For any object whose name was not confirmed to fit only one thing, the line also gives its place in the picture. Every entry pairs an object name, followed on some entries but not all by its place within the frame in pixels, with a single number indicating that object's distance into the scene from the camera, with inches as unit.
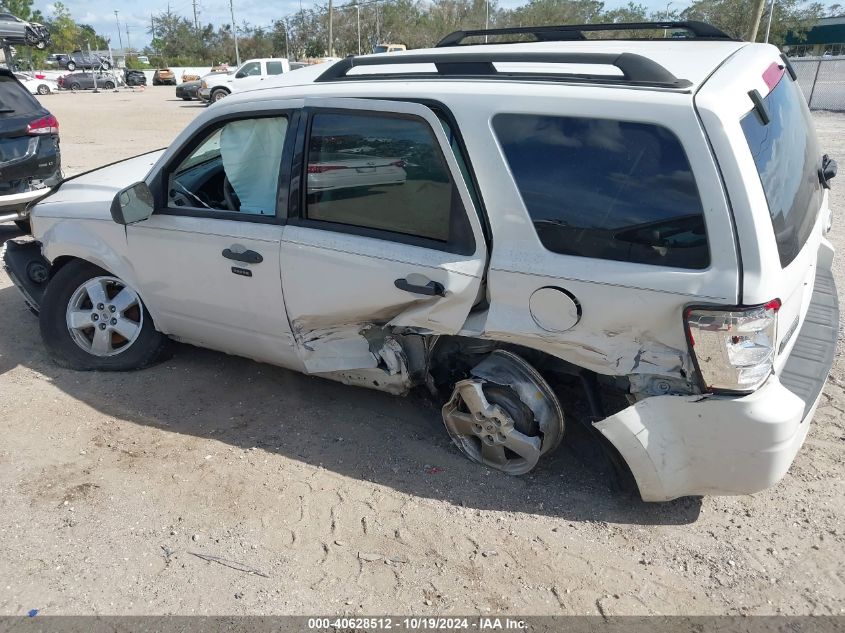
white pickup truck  1057.5
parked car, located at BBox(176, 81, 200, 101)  1196.2
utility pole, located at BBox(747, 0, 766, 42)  587.5
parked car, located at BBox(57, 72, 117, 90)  1653.5
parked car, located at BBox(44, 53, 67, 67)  2128.3
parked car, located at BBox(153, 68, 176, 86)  1840.3
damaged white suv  101.8
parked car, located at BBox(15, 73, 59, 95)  1417.3
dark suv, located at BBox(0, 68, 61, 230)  274.5
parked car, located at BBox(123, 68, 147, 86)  1802.4
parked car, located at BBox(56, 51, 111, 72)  1776.6
